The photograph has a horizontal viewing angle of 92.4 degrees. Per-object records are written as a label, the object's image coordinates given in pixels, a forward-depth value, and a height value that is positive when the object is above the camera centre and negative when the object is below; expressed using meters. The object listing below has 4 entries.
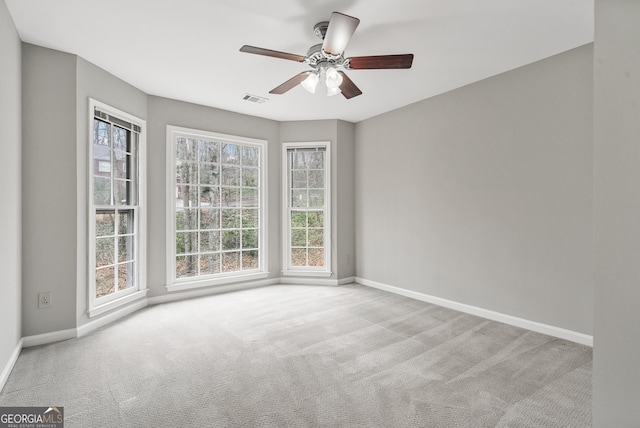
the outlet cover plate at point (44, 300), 2.75 -0.79
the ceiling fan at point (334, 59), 2.00 +1.18
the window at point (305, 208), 4.99 +0.08
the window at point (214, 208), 4.12 +0.07
